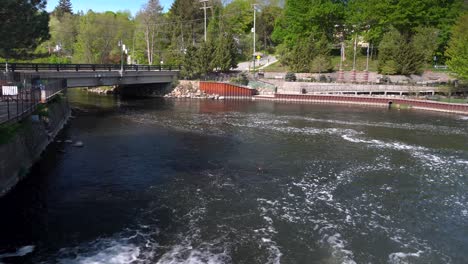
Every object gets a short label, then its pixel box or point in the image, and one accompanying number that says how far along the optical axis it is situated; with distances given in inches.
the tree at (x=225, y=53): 3437.5
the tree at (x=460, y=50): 2711.4
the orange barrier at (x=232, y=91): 3152.1
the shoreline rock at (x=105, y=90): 3408.5
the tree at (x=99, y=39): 4136.3
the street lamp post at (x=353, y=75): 3398.1
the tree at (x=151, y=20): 4192.9
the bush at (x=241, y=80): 3314.5
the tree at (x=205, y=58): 3390.5
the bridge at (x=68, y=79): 1126.4
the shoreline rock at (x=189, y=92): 3164.4
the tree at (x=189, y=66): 3392.7
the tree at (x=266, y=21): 5118.1
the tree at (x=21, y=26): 1697.8
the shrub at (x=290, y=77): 3346.5
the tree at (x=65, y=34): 4896.7
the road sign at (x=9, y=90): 1119.0
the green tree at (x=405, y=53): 3302.2
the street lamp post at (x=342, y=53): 3421.8
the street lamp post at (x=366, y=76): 3390.7
